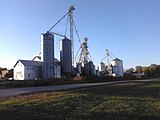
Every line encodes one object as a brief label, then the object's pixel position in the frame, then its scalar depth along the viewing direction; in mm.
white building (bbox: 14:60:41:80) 35799
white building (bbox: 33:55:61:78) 36623
